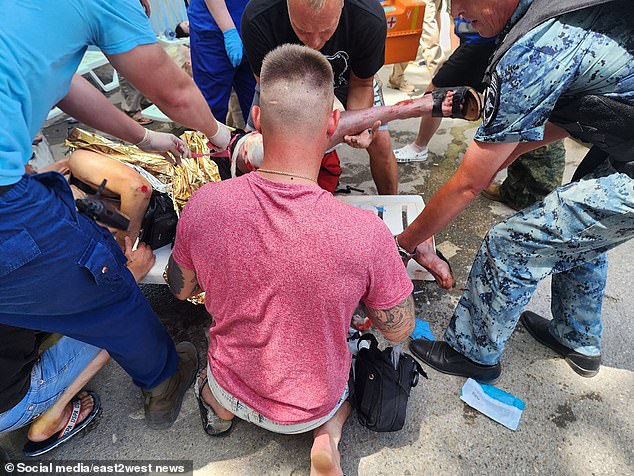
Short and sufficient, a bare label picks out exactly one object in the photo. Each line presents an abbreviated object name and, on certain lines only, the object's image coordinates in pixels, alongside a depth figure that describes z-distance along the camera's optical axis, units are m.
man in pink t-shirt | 1.17
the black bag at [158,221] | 2.09
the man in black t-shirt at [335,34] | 2.04
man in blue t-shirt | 1.16
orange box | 4.10
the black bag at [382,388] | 1.68
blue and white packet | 1.82
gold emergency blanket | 2.10
